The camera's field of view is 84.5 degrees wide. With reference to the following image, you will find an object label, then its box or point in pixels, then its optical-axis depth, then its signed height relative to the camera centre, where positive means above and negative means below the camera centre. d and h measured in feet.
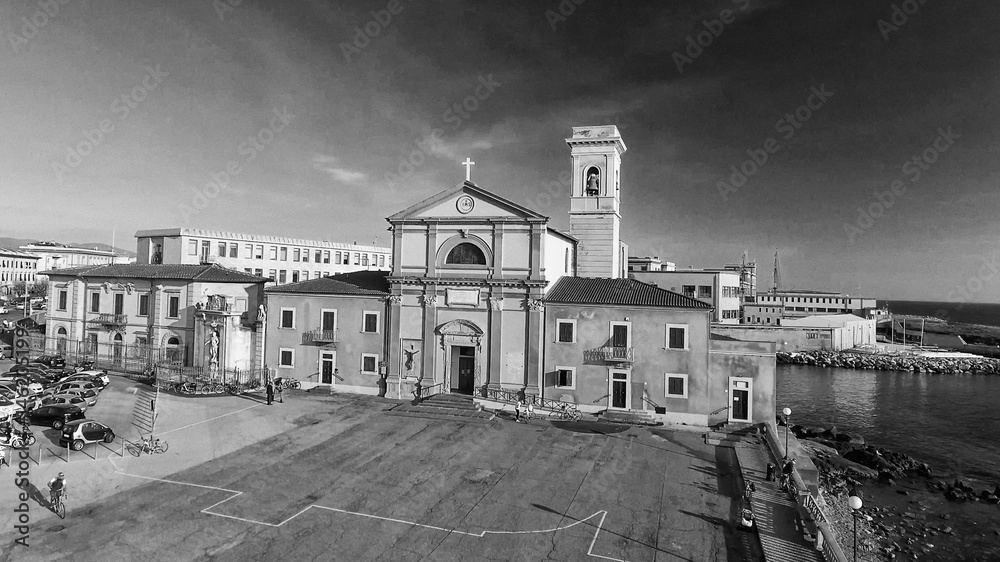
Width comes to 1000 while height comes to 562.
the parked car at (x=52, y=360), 140.26 -18.83
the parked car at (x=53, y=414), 90.58 -21.11
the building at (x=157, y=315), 130.21 -6.73
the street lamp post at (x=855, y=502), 50.85 -18.49
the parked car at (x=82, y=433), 80.69 -21.82
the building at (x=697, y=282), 248.11 +8.11
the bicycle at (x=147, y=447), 82.84 -24.20
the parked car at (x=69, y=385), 109.50 -19.86
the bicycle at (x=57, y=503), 60.90 -24.14
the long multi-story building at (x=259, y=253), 185.37 +14.78
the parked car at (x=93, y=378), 117.08 -19.56
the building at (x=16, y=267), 379.96 +13.00
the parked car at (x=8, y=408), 87.40 -19.67
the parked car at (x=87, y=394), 104.32 -20.61
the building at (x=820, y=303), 416.87 -0.64
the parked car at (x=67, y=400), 98.73 -20.50
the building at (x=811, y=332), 287.07 -17.08
